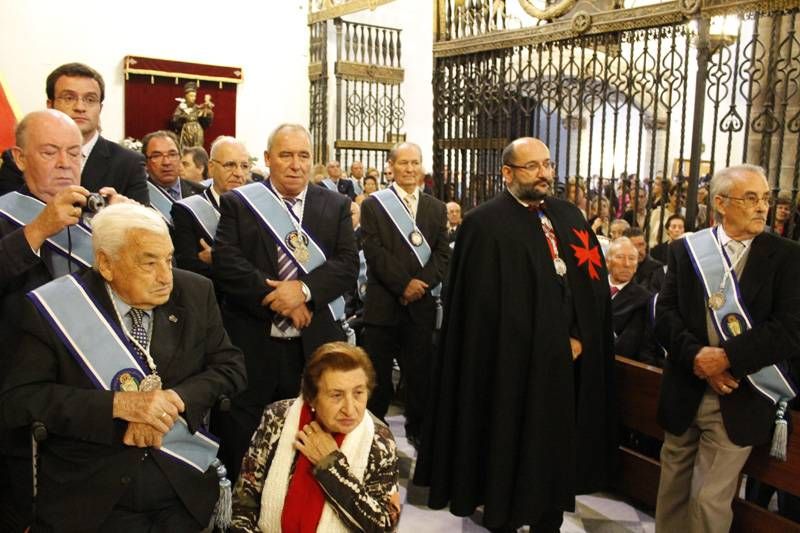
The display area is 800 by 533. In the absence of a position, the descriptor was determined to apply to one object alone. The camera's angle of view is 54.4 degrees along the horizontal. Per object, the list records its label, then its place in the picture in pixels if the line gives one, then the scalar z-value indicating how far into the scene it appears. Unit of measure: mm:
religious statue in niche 10641
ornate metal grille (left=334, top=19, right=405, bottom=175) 11797
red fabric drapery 10562
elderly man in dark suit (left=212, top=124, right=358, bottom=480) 3146
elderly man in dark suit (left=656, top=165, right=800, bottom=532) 2754
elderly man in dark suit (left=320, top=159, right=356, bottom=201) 9336
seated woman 2061
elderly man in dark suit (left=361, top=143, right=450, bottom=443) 4242
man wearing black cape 3137
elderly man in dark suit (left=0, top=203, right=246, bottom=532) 2057
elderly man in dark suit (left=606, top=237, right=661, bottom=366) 3828
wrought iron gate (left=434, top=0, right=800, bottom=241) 4969
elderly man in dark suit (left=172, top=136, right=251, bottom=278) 3562
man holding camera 2359
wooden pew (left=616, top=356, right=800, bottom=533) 2896
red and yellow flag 7758
